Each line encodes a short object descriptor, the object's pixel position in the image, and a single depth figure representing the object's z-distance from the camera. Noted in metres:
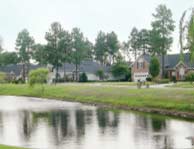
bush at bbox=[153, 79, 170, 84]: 86.25
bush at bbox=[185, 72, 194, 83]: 78.75
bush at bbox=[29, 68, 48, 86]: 88.12
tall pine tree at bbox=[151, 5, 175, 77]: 92.12
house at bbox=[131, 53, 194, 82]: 97.06
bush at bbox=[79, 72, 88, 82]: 116.44
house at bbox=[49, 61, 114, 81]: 131.25
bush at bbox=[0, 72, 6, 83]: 111.22
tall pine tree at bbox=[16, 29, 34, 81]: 129.88
